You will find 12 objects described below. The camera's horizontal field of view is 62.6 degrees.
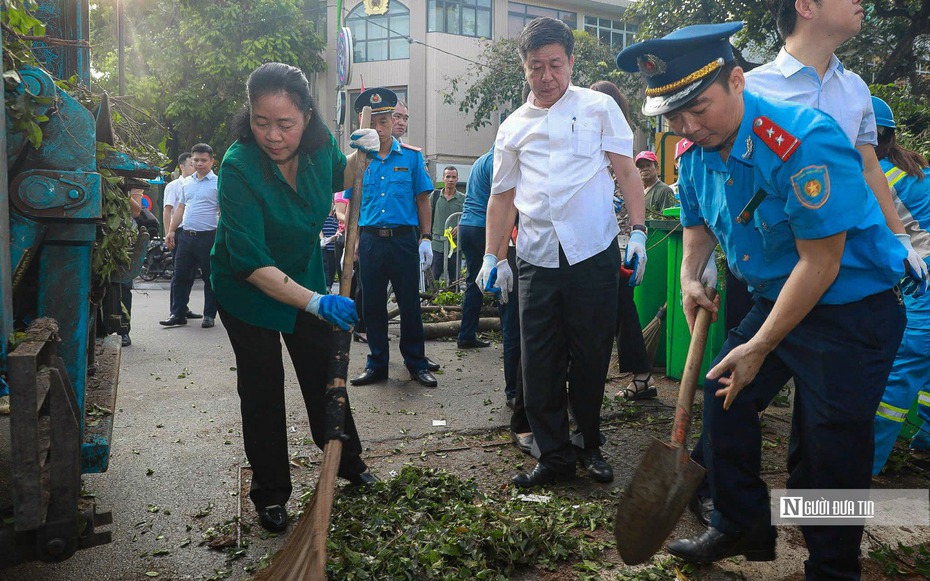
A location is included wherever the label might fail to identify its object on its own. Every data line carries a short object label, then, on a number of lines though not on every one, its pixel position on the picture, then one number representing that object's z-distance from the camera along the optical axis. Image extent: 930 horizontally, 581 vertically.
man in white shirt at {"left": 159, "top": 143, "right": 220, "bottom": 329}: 8.92
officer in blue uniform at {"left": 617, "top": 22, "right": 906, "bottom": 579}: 2.39
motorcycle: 18.18
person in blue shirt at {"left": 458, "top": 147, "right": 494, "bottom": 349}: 6.03
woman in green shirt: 3.14
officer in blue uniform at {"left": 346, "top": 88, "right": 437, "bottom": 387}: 6.04
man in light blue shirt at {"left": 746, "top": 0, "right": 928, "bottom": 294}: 3.18
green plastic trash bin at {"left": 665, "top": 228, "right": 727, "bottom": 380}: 5.85
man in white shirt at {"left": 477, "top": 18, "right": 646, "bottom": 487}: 3.84
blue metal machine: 1.89
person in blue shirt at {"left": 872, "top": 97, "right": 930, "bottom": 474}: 3.81
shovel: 2.65
